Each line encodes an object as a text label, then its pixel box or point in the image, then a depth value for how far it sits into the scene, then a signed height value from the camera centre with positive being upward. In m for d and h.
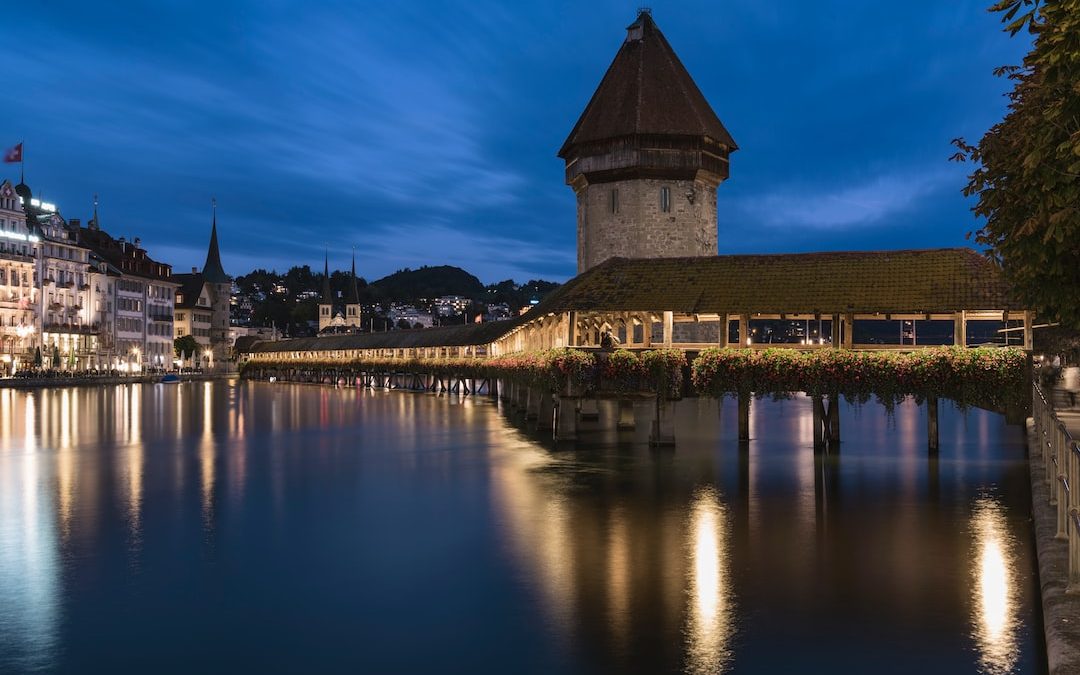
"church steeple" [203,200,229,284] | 161.88 +14.39
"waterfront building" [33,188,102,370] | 103.06 +6.62
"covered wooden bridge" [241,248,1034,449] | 28.03 +1.52
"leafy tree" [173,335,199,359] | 144.88 +1.65
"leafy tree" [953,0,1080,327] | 10.63 +2.10
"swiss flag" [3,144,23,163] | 89.88 +18.11
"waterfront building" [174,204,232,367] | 150.25 +7.47
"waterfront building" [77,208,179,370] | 116.69 +6.70
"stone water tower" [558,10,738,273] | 52.50 +9.36
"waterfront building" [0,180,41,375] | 95.31 +7.19
